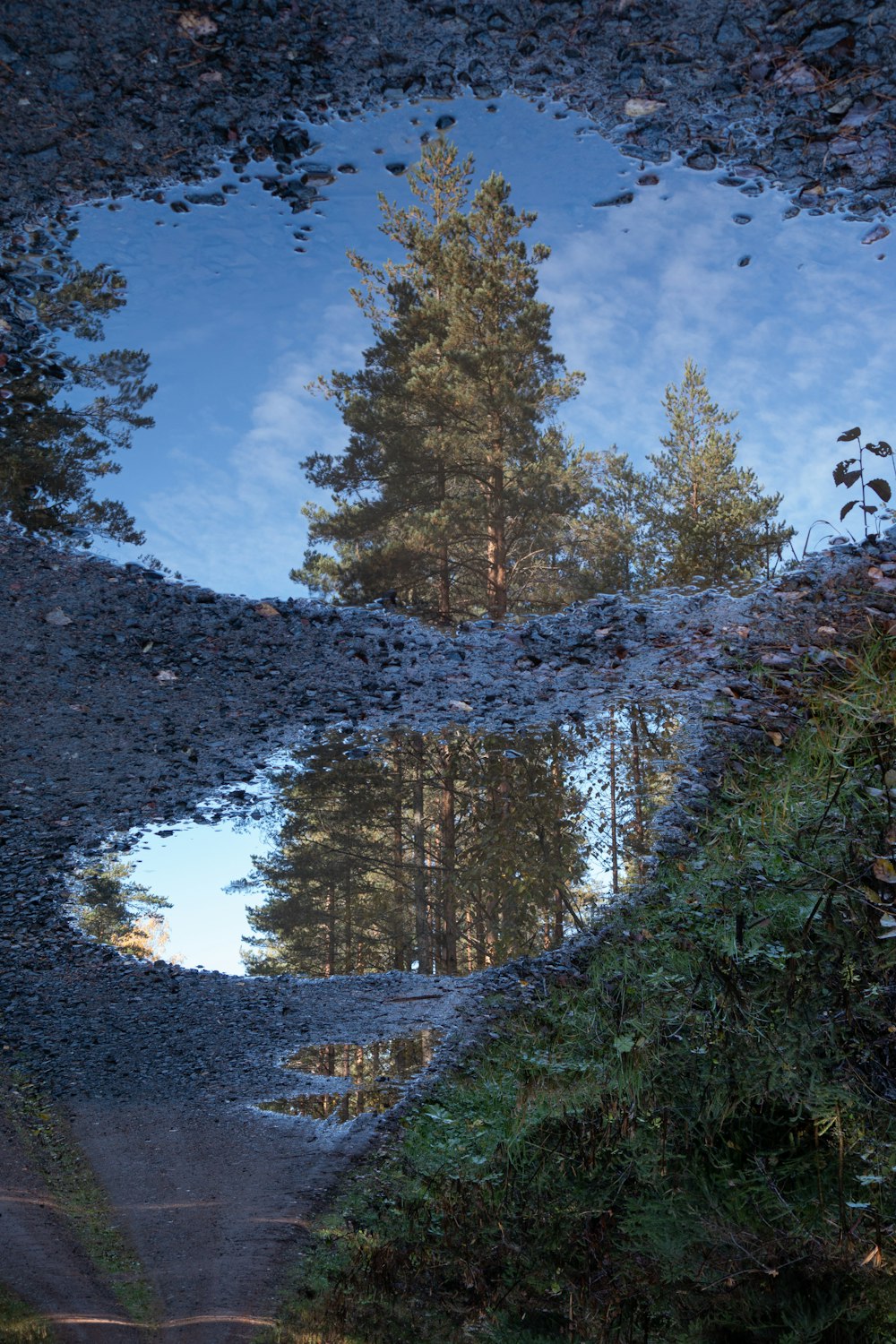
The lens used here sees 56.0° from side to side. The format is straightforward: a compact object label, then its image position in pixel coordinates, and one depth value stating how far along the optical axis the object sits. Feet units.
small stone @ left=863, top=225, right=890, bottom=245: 21.06
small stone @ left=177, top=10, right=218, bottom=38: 21.09
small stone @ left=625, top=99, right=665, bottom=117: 21.30
